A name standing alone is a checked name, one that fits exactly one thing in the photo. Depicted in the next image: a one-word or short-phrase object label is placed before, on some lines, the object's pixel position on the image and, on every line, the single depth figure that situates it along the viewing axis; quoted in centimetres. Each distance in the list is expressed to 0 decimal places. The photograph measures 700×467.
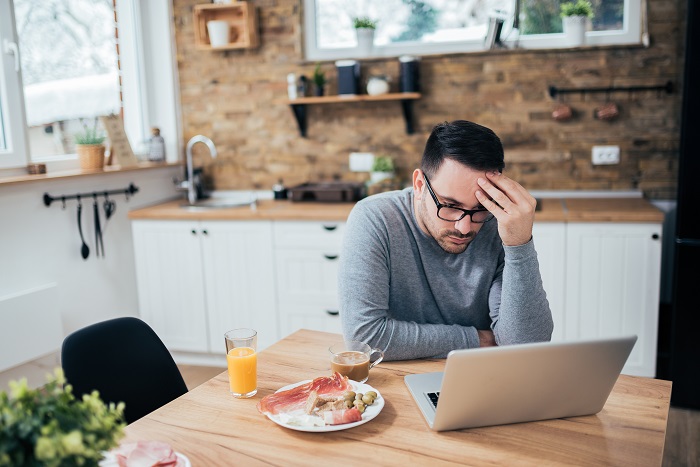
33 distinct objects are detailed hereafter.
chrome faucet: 379
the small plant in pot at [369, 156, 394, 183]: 367
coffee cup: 146
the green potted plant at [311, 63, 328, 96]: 376
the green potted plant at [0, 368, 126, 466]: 77
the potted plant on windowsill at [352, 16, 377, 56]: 369
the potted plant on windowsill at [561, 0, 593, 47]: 342
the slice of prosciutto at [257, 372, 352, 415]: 132
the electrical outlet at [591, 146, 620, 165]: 349
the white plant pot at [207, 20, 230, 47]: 386
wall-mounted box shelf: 385
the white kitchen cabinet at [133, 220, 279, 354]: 348
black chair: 156
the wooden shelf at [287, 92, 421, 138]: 360
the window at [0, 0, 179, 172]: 308
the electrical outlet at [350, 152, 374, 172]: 382
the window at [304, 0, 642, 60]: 348
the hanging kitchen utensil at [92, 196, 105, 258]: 345
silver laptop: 114
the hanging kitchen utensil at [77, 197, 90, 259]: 333
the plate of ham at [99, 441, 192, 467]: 111
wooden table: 115
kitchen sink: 368
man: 164
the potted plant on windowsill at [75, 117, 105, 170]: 342
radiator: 280
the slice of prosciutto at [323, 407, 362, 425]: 126
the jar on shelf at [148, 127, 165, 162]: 395
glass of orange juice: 141
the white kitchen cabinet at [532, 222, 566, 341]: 309
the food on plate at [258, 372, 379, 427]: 127
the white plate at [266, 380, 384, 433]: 124
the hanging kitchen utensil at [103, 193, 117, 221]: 351
